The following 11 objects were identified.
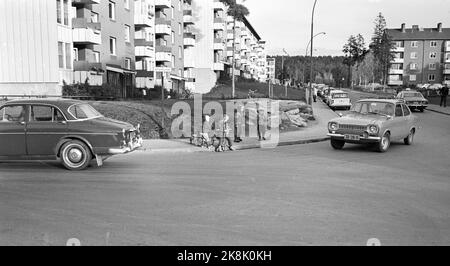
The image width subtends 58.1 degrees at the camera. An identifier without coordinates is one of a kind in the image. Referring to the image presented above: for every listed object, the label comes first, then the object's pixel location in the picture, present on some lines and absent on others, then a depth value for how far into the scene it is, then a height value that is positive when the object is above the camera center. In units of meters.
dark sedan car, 9.52 -1.13
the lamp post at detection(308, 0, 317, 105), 31.65 +4.42
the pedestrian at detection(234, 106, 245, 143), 15.75 -1.46
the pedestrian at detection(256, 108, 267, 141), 16.17 -1.51
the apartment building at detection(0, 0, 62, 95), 25.84 +2.35
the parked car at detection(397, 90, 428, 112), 32.31 -0.87
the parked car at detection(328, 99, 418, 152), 12.77 -1.14
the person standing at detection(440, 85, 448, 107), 36.66 -0.25
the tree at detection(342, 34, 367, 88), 110.88 +10.88
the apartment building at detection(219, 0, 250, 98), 60.00 +11.80
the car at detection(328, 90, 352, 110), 36.09 -1.02
